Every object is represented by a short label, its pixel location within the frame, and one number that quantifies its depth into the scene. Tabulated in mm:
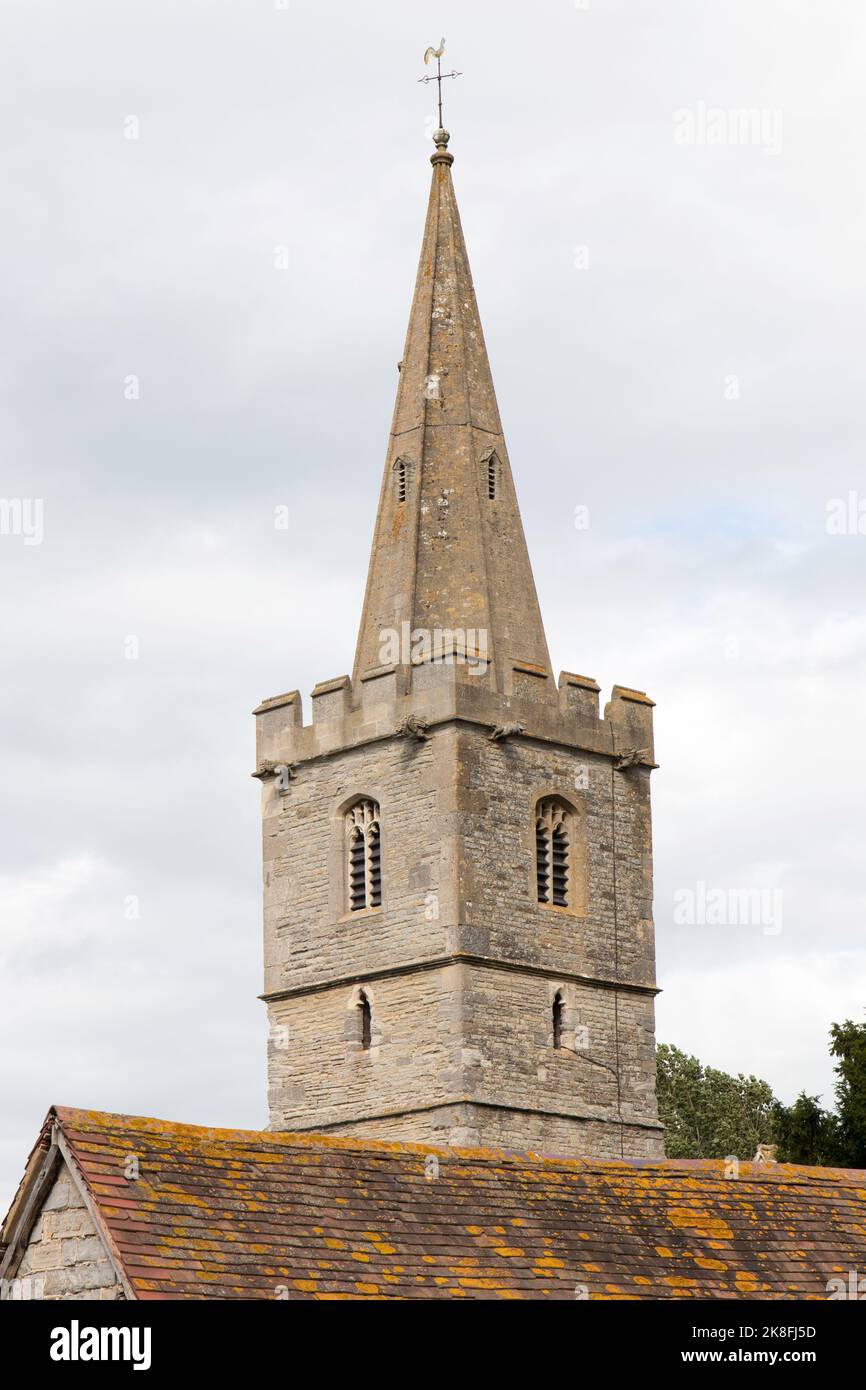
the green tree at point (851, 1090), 47438
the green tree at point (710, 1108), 61125
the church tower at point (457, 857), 42844
